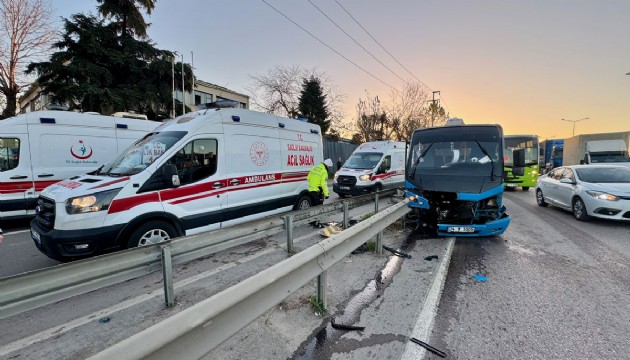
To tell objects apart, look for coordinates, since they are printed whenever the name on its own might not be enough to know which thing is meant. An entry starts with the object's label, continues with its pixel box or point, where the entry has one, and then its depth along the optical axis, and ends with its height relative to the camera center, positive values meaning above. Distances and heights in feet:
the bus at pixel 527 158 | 52.13 -0.55
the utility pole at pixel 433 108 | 123.37 +19.92
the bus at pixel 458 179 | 19.58 -1.73
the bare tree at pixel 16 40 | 67.52 +27.65
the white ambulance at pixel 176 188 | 13.93 -1.70
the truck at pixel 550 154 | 102.29 +0.27
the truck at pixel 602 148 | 67.36 +1.56
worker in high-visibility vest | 25.21 -1.91
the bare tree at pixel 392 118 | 111.60 +14.38
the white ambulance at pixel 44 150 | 24.23 +0.75
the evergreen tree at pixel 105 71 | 57.77 +18.40
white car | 24.44 -3.33
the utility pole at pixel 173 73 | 69.15 +19.63
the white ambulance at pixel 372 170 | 39.55 -1.91
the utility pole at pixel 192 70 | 72.30 +22.03
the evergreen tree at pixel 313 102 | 109.81 +20.55
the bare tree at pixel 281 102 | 105.70 +19.81
